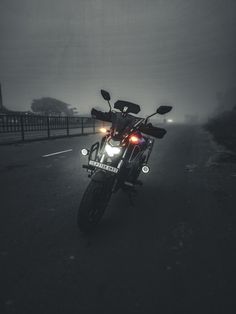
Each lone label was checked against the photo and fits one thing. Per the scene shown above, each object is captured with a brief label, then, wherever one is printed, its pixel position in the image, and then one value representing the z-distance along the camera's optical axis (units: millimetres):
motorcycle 2846
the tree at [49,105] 99250
